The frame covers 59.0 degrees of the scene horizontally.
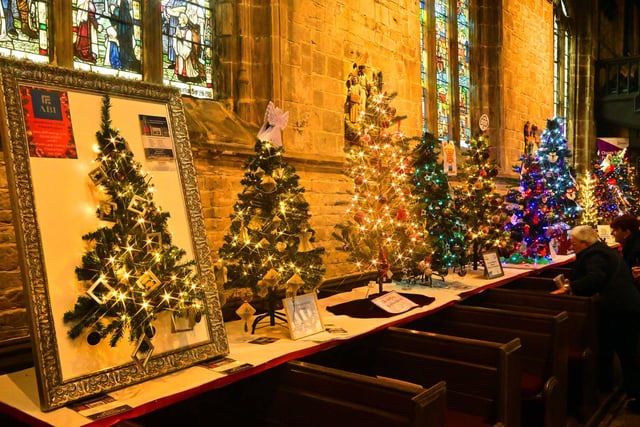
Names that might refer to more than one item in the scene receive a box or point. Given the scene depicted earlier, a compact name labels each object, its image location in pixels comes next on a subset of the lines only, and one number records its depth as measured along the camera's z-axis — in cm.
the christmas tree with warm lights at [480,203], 598
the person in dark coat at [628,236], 557
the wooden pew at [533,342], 373
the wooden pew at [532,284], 594
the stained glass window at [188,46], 467
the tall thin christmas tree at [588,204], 949
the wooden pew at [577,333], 442
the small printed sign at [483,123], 681
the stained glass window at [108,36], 394
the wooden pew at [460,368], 321
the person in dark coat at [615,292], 461
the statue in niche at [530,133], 989
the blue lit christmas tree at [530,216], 711
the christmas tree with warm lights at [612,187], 1008
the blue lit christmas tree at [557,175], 752
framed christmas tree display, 229
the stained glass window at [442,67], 845
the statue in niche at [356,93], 607
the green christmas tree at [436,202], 537
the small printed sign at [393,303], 409
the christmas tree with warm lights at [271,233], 341
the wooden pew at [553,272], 671
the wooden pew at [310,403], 250
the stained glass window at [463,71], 898
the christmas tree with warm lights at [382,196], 462
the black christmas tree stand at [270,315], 352
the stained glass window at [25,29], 347
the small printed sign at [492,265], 575
